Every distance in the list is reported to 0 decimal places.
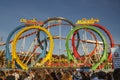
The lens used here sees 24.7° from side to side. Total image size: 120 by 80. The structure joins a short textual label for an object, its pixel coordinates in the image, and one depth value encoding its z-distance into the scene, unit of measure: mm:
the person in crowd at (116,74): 5113
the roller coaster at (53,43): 35438
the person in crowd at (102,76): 6484
